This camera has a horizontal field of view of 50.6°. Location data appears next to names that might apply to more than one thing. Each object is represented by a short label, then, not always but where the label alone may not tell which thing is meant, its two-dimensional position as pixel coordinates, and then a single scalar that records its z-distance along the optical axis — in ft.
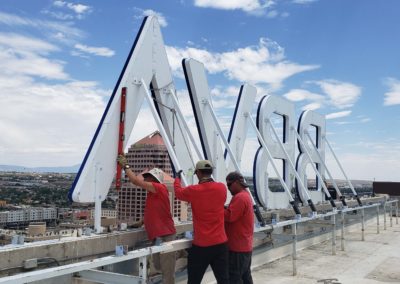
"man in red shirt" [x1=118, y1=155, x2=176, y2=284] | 15.71
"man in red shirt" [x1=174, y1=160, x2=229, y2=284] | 14.97
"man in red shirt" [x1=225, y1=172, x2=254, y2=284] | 16.30
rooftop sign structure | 19.49
